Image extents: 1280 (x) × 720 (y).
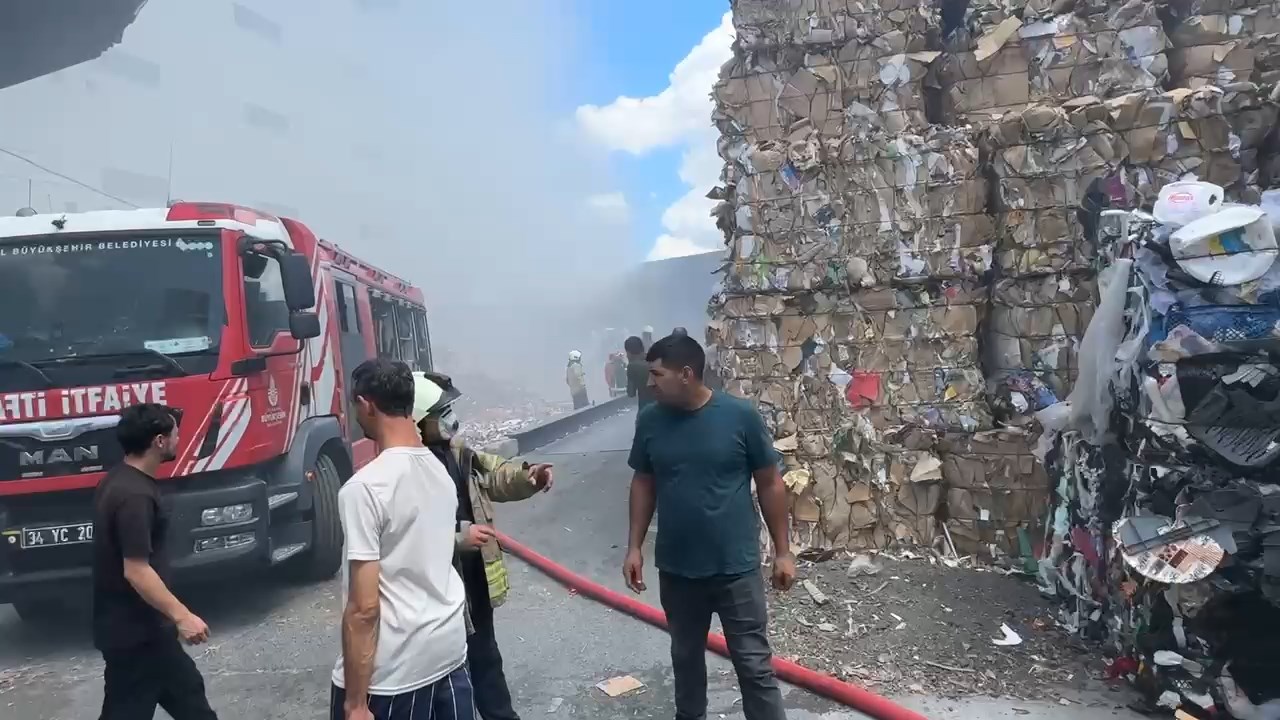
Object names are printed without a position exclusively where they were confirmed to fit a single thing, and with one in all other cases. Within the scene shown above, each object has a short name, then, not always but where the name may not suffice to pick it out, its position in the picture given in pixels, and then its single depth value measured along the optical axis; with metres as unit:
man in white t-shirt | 2.03
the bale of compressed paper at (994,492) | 5.16
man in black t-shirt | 2.90
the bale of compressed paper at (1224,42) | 5.06
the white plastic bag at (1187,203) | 3.88
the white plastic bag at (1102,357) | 4.07
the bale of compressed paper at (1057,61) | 5.19
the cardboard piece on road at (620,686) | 4.04
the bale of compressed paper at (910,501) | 5.40
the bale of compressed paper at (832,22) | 5.54
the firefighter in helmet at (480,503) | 2.87
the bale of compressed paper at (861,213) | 5.34
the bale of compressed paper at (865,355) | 5.38
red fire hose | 3.61
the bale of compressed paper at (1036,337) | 5.18
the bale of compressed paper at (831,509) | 5.48
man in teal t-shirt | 3.03
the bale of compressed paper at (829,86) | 5.53
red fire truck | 4.88
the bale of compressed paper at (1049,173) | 5.06
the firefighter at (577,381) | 17.91
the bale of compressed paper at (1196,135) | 4.78
